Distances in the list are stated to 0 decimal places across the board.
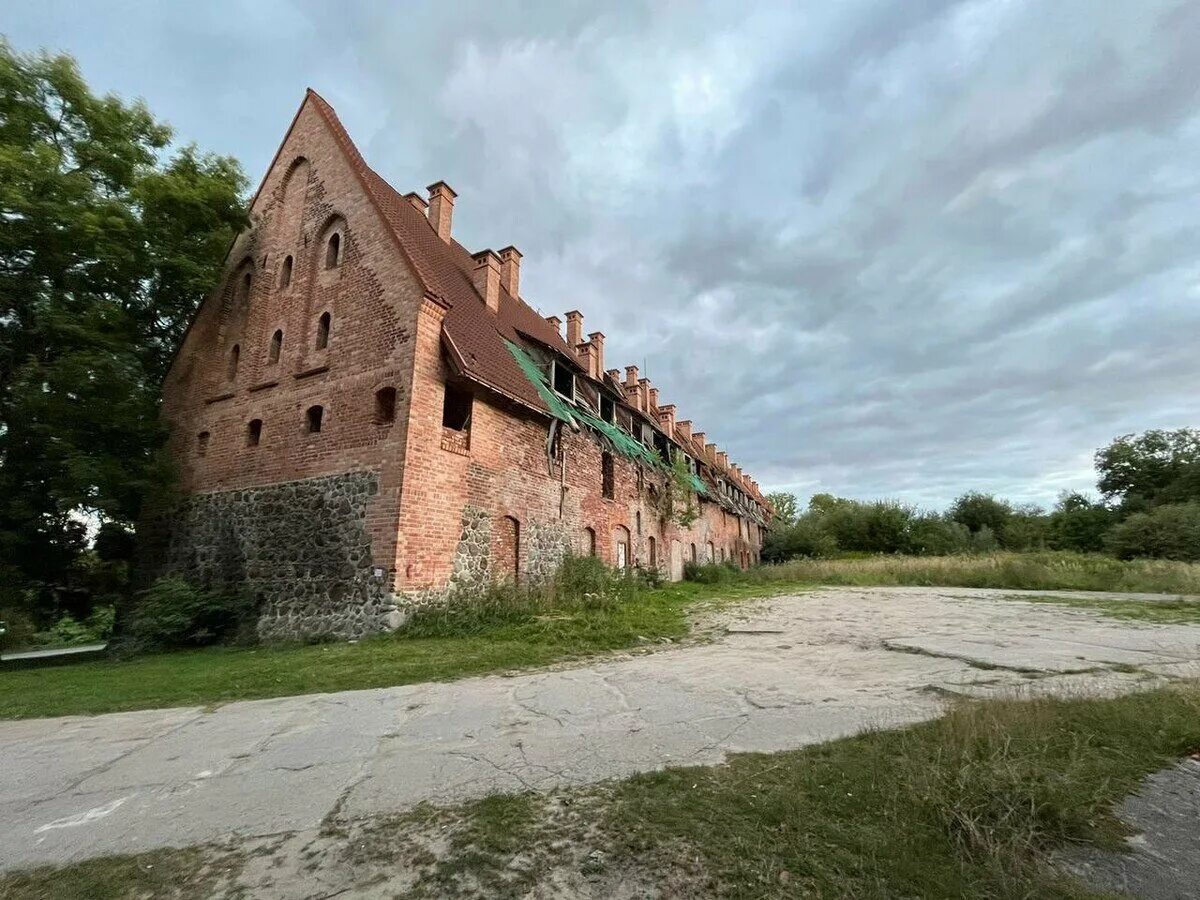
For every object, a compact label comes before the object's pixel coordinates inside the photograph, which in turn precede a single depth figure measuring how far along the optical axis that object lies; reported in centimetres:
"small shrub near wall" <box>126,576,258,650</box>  1221
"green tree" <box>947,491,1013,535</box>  4647
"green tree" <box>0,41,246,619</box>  1281
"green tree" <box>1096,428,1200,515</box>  4141
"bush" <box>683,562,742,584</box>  2545
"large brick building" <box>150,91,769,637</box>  1182
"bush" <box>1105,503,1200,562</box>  2827
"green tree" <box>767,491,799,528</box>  7549
